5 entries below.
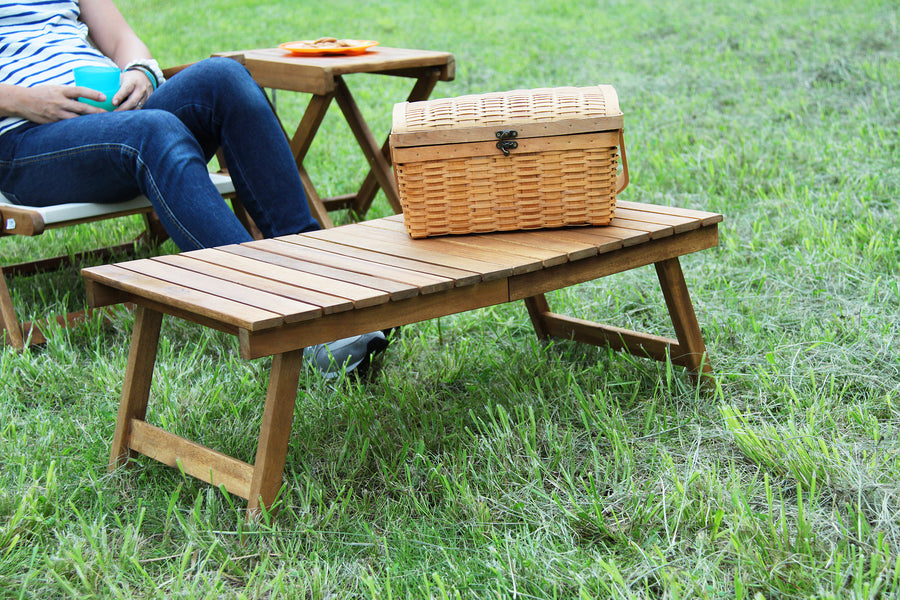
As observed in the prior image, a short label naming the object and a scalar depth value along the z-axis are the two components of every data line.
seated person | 4.73
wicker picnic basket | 4.14
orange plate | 7.20
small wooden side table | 6.66
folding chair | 5.26
